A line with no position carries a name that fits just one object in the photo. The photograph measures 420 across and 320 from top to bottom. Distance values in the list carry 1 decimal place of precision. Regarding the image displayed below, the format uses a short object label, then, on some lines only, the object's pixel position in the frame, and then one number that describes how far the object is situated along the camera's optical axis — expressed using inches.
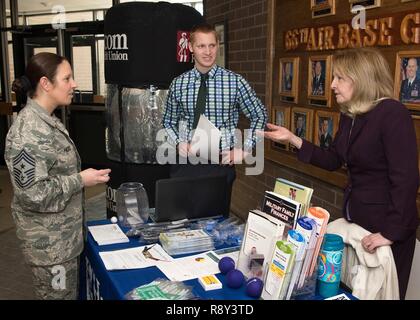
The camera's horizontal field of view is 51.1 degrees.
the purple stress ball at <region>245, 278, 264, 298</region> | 54.1
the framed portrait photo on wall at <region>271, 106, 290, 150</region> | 133.0
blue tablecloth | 56.3
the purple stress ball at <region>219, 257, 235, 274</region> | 60.6
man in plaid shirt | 98.0
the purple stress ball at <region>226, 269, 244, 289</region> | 56.8
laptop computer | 76.0
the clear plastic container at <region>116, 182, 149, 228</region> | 81.1
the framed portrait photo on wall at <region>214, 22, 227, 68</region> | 174.7
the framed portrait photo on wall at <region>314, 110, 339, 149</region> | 110.9
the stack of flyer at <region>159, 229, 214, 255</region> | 68.3
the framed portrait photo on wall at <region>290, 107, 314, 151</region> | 121.6
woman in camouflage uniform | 67.0
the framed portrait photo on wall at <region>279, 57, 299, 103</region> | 126.1
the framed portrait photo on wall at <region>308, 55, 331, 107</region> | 111.7
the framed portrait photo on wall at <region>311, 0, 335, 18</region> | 108.7
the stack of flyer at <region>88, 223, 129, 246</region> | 74.0
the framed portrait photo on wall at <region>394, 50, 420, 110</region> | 84.1
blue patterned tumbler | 55.4
